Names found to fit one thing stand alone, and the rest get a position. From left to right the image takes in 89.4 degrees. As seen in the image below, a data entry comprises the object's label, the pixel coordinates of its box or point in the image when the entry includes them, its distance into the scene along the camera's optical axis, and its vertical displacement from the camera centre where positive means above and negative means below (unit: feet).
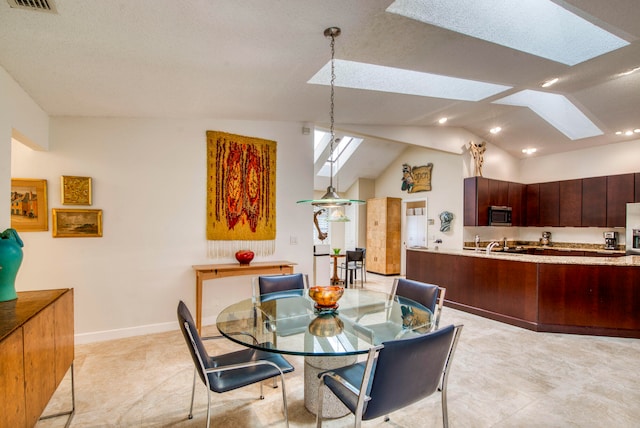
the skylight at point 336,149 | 24.30 +4.83
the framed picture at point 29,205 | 10.58 +0.13
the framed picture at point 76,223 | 11.04 -0.49
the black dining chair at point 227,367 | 5.57 -3.14
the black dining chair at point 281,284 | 9.67 -2.30
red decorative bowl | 13.08 -1.92
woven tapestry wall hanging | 13.26 +0.66
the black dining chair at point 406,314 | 6.48 -2.45
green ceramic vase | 6.28 -1.08
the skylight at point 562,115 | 16.79 +5.27
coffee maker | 18.47 -1.72
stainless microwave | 19.79 -0.36
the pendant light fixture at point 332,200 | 7.69 +0.25
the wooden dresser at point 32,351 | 4.49 -2.37
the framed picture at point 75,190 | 11.07 +0.66
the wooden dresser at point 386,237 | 26.14 -2.21
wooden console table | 12.01 -2.37
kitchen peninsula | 12.06 -3.29
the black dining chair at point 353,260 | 21.06 -3.29
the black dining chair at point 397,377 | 4.70 -2.58
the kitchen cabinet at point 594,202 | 18.28 +0.50
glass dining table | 5.74 -2.44
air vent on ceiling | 5.44 +3.50
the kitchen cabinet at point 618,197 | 17.31 +0.74
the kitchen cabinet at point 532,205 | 21.31 +0.35
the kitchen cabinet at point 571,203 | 19.33 +0.45
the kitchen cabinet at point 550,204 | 20.27 +0.41
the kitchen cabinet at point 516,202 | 21.01 +0.54
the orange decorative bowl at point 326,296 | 7.23 -1.93
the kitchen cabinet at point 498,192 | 20.12 +1.13
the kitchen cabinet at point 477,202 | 19.45 +0.50
